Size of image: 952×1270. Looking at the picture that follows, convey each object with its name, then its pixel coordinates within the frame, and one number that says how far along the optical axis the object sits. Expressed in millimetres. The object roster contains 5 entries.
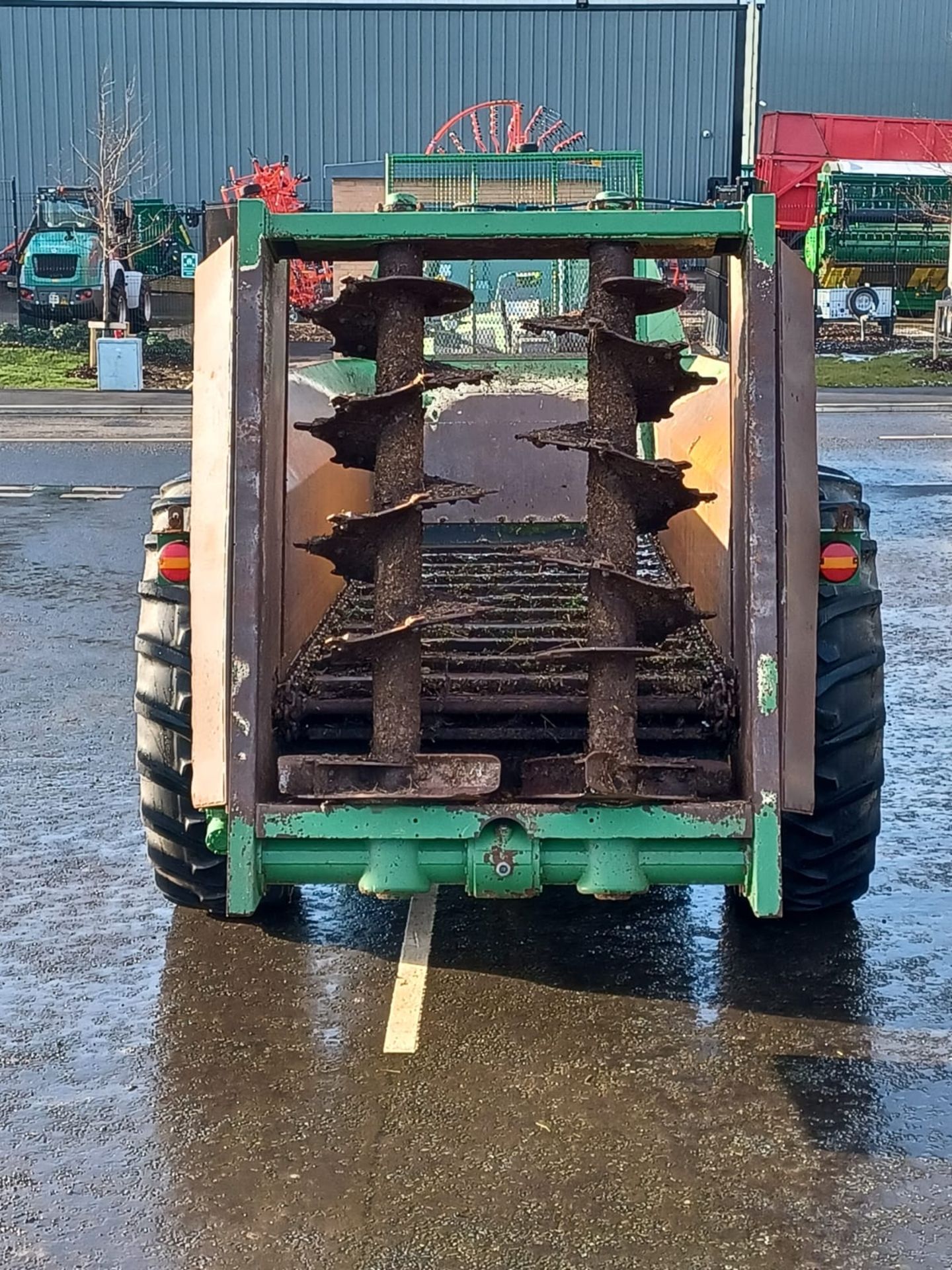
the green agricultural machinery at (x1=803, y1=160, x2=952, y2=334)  28797
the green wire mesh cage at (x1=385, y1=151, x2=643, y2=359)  7605
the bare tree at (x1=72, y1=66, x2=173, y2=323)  25995
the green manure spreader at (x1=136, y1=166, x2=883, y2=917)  4031
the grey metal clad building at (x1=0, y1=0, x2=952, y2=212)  37375
